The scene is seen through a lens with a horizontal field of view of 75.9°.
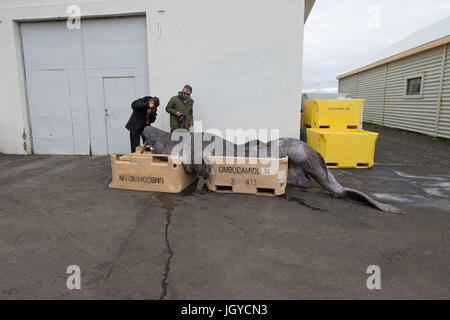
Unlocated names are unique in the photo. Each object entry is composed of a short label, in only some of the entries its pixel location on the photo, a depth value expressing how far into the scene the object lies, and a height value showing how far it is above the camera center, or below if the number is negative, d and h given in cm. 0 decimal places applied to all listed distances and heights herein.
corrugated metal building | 1081 +136
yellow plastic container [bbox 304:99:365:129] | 727 +2
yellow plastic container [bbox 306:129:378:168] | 640 -77
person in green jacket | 649 +13
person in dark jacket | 590 -4
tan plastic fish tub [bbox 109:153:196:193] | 479 -97
